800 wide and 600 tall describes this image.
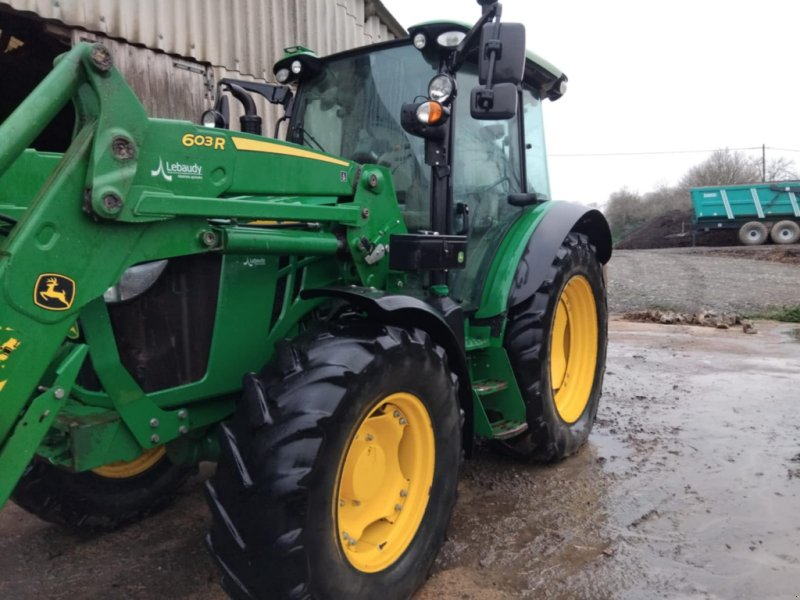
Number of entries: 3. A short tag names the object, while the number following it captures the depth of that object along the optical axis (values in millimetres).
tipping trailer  22047
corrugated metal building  5414
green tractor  1802
